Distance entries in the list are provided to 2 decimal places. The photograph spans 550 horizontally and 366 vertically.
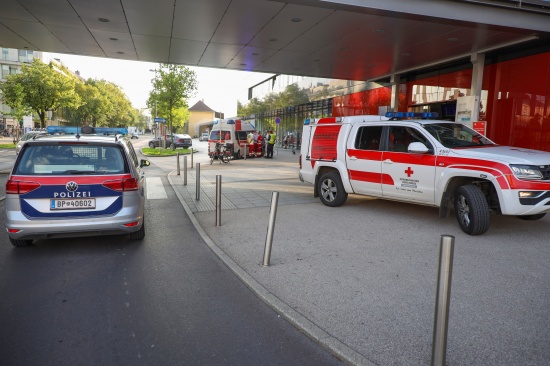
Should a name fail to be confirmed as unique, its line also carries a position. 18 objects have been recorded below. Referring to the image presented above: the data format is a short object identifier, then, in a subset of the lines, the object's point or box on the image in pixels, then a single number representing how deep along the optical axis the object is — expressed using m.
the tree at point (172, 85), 30.80
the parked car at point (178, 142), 37.56
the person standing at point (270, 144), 24.80
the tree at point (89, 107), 58.22
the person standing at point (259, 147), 25.27
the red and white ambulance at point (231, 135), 22.38
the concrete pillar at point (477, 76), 13.17
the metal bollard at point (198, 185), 9.44
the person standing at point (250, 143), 24.48
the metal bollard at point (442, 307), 2.58
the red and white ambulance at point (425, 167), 5.77
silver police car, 4.96
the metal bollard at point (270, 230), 4.73
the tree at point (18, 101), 31.65
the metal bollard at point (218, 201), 6.76
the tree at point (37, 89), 32.18
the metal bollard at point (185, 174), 12.38
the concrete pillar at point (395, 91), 18.45
